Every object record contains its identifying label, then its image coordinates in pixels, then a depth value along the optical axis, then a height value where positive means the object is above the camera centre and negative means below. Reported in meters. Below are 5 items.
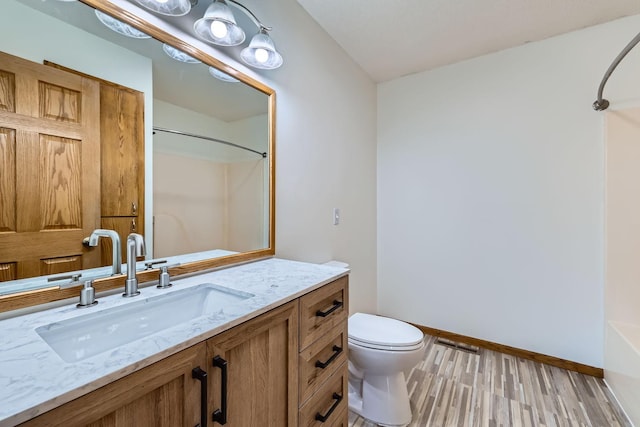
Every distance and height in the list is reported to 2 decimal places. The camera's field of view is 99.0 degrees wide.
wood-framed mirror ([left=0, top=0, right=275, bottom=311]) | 0.77 +0.22
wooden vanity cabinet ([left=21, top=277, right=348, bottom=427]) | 0.50 -0.42
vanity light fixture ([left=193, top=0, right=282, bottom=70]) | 1.11 +0.79
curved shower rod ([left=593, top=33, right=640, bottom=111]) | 1.42 +0.77
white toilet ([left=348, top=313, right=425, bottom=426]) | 1.44 -0.84
